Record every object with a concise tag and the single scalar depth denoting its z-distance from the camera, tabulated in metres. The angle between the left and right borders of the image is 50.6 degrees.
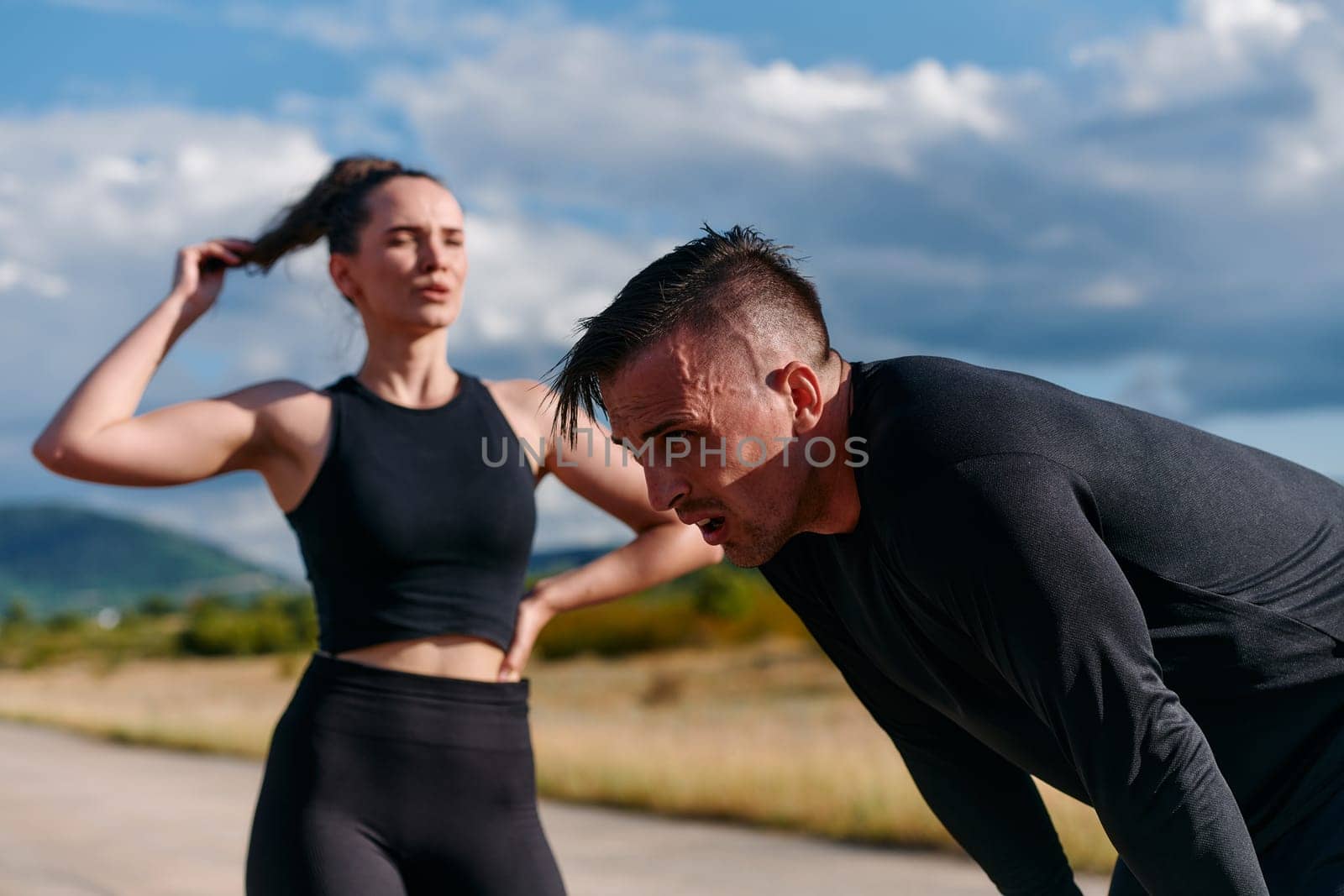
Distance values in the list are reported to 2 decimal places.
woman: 2.84
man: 1.63
